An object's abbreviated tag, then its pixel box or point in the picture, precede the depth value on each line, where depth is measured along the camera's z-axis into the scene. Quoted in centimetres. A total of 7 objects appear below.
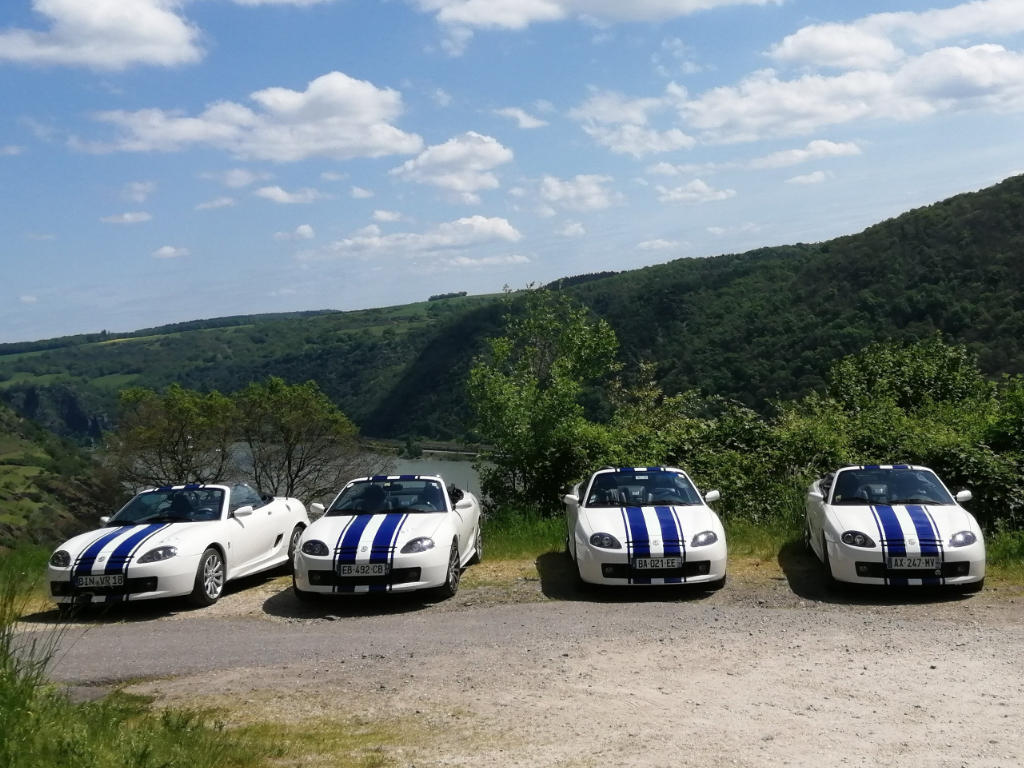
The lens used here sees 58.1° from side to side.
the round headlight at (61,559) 1034
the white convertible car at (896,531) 984
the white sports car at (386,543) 1002
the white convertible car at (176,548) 1024
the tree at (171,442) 3416
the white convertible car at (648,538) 1020
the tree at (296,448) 3616
